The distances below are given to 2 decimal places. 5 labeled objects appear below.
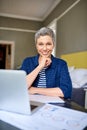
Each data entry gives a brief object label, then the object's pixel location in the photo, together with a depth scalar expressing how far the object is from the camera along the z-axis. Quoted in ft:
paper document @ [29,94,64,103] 3.76
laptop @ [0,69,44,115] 2.70
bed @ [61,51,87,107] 9.09
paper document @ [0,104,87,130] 2.39
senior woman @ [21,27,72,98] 4.88
